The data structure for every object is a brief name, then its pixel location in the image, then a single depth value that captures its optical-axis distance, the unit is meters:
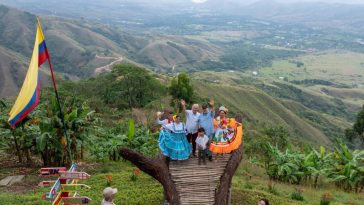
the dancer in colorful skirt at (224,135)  11.69
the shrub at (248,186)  13.87
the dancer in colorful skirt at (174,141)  11.20
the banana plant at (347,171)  16.06
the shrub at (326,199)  12.33
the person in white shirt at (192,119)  11.73
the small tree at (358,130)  36.31
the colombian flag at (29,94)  7.95
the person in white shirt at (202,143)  11.37
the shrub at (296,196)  13.00
